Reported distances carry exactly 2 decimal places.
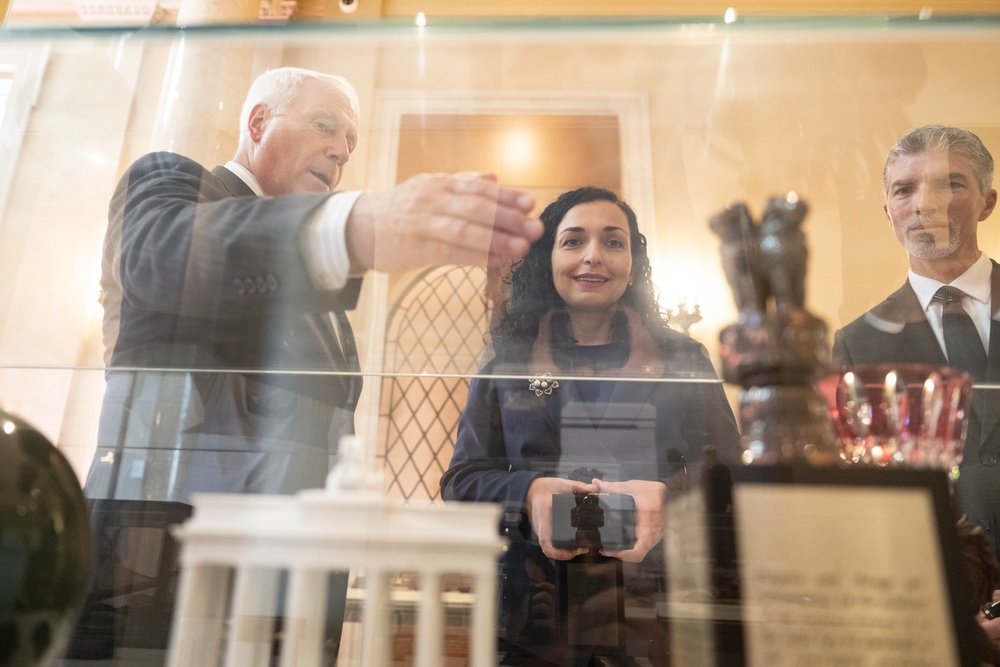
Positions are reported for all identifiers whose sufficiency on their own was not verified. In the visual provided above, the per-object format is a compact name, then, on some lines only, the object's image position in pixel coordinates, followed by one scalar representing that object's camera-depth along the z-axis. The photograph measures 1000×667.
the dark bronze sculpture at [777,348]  0.30
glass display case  0.45
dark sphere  0.29
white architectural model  0.39
